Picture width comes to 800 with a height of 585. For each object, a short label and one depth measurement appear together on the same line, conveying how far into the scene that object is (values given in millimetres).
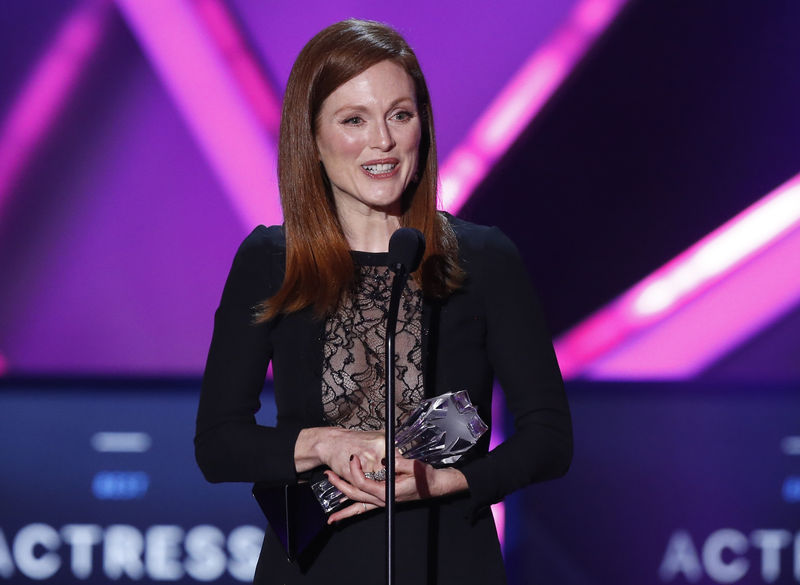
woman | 7439
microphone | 7188
